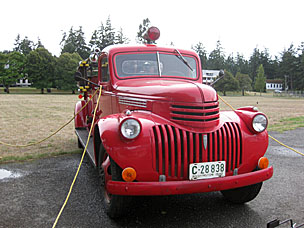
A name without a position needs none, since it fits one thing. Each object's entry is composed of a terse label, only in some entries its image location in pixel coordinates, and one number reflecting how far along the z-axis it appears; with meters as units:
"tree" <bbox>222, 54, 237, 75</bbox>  100.57
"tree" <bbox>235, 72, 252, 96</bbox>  68.25
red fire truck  2.96
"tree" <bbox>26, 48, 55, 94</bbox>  56.09
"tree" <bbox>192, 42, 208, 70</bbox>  94.89
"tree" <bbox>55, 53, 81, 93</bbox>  56.81
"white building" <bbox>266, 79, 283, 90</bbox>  93.62
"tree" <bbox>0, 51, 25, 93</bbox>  54.91
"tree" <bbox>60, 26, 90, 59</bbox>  78.25
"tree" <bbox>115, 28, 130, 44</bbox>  76.50
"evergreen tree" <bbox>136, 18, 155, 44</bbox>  55.32
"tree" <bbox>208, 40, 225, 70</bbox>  86.94
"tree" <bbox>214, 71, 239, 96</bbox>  62.91
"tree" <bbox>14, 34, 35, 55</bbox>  88.20
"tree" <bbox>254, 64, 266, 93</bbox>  82.00
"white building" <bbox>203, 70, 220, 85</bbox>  79.81
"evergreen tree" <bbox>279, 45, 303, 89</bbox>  78.25
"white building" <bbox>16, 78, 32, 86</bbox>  80.75
